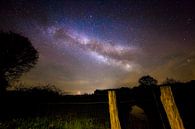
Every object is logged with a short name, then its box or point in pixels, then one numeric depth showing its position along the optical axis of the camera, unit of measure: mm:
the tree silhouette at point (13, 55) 15429
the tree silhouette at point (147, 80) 33912
